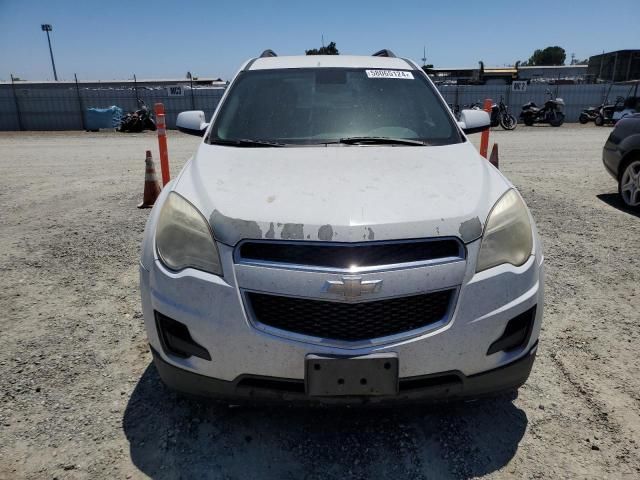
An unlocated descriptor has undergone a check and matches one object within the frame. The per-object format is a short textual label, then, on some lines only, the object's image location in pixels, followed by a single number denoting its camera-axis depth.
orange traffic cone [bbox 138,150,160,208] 6.27
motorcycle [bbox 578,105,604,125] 22.27
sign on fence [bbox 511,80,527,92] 23.08
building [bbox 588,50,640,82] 33.12
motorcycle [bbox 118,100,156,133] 20.27
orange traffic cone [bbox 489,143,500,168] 6.96
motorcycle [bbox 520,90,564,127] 21.16
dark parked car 5.99
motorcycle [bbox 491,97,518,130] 19.88
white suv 1.83
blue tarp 21.48
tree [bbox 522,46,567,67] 98.62
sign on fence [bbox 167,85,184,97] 22.30
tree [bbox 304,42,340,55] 50.53
